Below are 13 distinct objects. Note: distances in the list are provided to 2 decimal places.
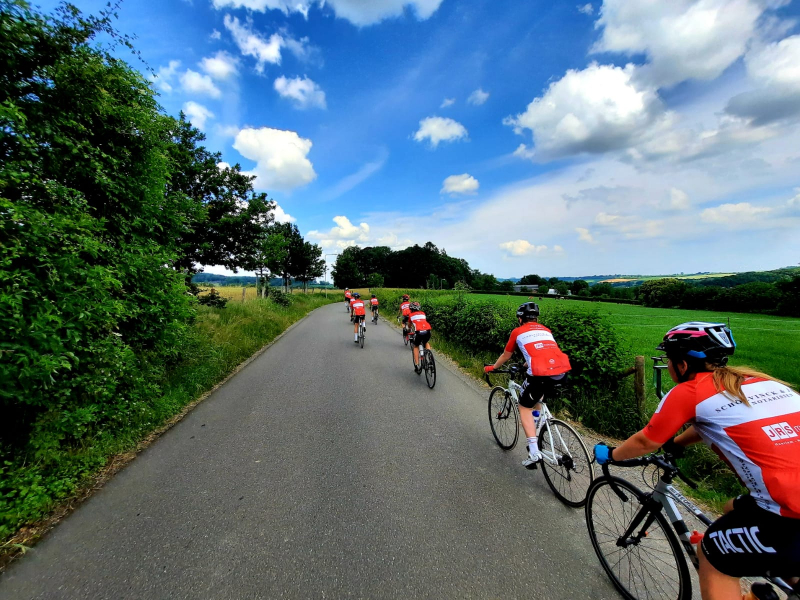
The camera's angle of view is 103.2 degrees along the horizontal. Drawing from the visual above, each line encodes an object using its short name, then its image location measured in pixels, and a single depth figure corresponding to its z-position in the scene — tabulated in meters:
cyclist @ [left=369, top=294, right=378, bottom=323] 18.02
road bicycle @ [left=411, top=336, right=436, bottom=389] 6.51
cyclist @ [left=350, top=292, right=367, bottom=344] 11.29
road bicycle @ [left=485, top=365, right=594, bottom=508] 2.97
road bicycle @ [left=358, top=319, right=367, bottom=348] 11.03
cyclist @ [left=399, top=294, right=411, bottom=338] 9.22
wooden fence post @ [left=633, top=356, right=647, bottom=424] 4.50
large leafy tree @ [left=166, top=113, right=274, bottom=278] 15.55
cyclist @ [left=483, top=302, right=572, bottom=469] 3.22
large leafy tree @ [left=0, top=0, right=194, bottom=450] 2.81
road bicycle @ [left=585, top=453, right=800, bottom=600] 1.81
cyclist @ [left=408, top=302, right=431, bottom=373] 7.24
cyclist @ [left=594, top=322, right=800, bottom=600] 1.30
